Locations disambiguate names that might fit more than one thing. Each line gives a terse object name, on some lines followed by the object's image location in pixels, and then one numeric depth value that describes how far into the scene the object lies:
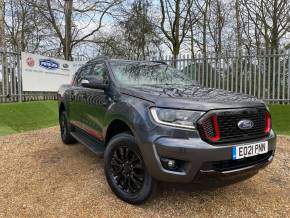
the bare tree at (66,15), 19.88
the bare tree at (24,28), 20.97
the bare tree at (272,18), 17.62
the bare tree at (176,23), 19.31
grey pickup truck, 2.91
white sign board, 11.39
